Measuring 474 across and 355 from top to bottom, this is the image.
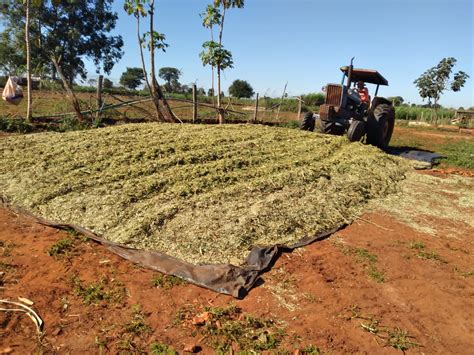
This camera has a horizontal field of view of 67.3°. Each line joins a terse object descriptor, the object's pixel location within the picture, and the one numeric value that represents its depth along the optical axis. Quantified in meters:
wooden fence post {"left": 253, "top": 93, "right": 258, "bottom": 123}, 14.24
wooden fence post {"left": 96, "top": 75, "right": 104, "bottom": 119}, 9.64
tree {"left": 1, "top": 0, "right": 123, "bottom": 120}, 25.22
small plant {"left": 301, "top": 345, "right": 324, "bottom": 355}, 2.29
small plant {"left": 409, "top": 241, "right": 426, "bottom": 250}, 3.92
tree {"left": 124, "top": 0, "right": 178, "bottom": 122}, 11.07
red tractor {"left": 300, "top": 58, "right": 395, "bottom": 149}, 8.69
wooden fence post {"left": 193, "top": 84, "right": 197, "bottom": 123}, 11.75
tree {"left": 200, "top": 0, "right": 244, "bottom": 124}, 12.41
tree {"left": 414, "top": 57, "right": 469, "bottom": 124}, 23.48
